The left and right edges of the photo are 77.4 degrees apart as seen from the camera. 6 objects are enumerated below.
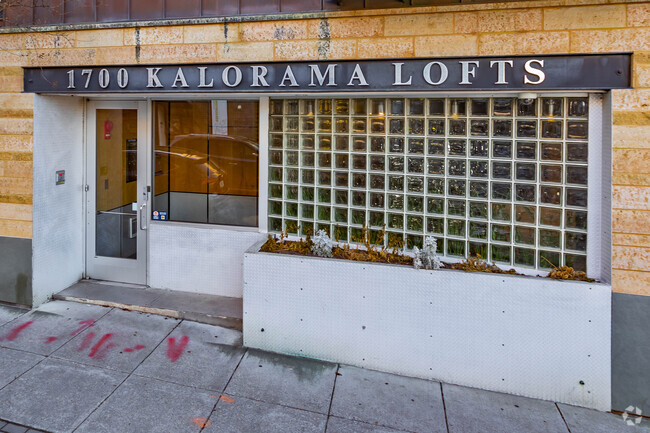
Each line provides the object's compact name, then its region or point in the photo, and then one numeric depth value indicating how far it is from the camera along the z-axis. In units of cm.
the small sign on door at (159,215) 589
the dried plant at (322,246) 464
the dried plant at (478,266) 427
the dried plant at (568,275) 403
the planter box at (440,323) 389
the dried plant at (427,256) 425
